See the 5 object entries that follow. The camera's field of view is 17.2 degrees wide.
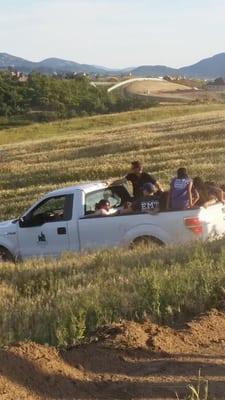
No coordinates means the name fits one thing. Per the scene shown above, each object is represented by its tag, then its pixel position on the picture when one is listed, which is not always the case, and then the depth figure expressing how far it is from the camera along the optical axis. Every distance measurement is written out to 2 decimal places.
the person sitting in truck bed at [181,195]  11.35
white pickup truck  10.91
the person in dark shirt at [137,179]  12.73
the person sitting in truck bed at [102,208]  11.58
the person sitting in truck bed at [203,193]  11.76
